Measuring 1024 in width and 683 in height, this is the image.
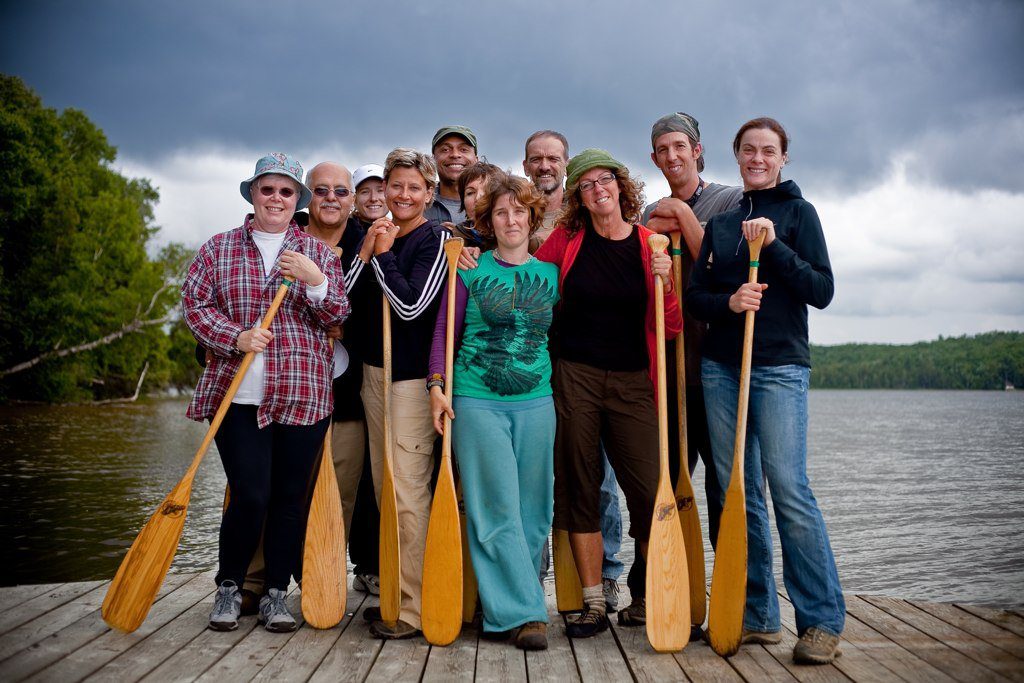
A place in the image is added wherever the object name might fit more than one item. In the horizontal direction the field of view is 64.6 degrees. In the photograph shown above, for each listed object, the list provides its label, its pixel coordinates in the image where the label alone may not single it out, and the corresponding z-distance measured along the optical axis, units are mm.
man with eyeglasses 4168
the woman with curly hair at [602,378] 3750
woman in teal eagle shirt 3631
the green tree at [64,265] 29938
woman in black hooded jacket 3451
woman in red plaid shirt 3668
